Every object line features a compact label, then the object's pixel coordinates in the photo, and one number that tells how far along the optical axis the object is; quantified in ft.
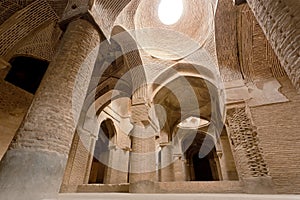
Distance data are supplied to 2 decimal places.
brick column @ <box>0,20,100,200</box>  5.32
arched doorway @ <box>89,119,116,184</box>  30.36
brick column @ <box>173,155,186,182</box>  28.37
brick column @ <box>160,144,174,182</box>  28.66
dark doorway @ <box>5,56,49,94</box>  20.33
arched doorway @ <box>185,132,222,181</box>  44.37
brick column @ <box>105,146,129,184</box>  26.89
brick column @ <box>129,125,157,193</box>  16.39
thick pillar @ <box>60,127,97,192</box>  19.34
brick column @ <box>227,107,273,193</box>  12.59
